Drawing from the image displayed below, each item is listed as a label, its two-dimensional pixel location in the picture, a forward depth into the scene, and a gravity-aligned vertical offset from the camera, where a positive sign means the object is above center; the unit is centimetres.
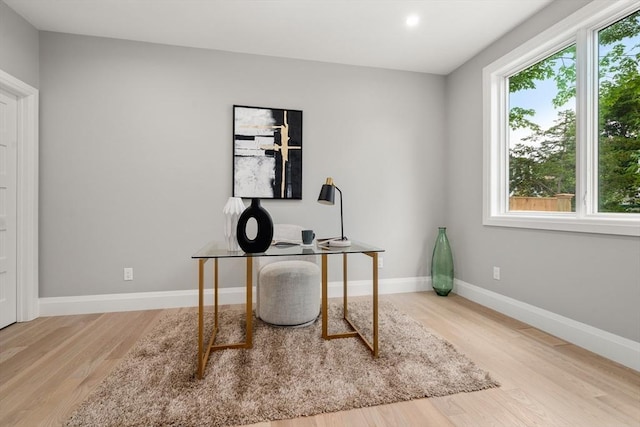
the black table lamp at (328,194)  220 +12
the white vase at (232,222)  192 -7
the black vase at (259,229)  184 -11
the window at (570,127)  196 +66
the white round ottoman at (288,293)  234 -64
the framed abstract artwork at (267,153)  303 +59
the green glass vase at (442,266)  330 -58
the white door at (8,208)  240 +2
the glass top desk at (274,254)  170 -40
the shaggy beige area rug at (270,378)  140 -91
